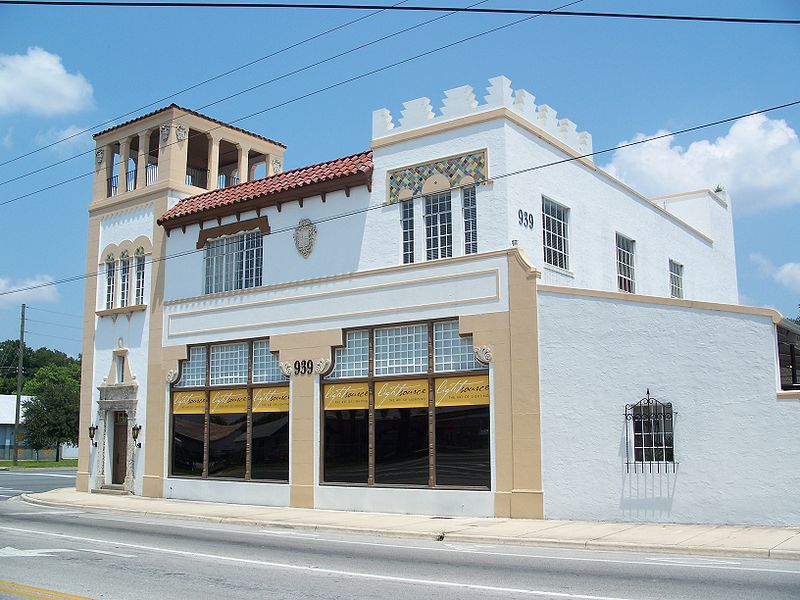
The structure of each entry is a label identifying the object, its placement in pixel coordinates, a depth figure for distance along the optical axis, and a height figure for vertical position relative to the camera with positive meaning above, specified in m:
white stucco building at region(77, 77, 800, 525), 16.78 +2.31
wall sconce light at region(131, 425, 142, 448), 26.41 +0.12
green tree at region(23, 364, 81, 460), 58.97 +1.34
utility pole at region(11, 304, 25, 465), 50.38 +6.07
